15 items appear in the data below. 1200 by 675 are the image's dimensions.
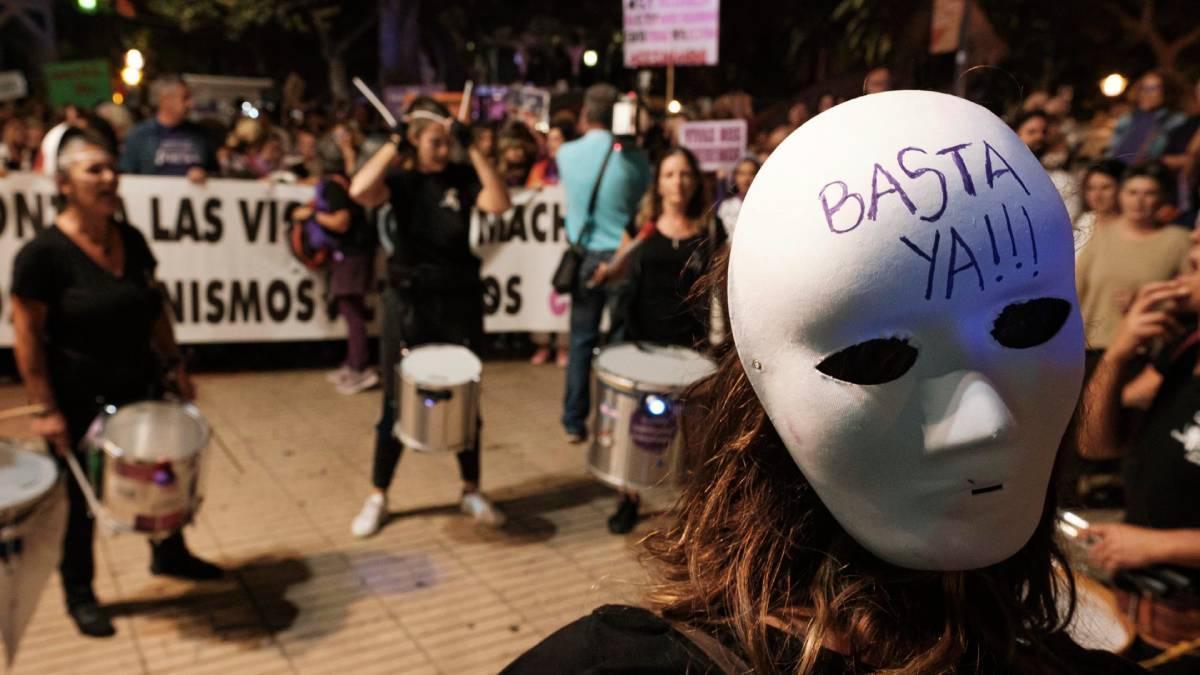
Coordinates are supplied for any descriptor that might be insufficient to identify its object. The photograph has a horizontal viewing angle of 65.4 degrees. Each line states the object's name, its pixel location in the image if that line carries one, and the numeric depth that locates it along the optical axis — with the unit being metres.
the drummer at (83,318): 3.58
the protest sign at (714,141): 7.24
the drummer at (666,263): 4.89
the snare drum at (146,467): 3.47
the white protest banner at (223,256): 7.05
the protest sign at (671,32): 7.02
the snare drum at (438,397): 4.43
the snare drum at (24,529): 2.95
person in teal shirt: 6.18
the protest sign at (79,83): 12.12
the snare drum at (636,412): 4.32
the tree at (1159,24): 23.62
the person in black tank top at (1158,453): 2.31
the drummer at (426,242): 4.68
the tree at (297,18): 29.50
